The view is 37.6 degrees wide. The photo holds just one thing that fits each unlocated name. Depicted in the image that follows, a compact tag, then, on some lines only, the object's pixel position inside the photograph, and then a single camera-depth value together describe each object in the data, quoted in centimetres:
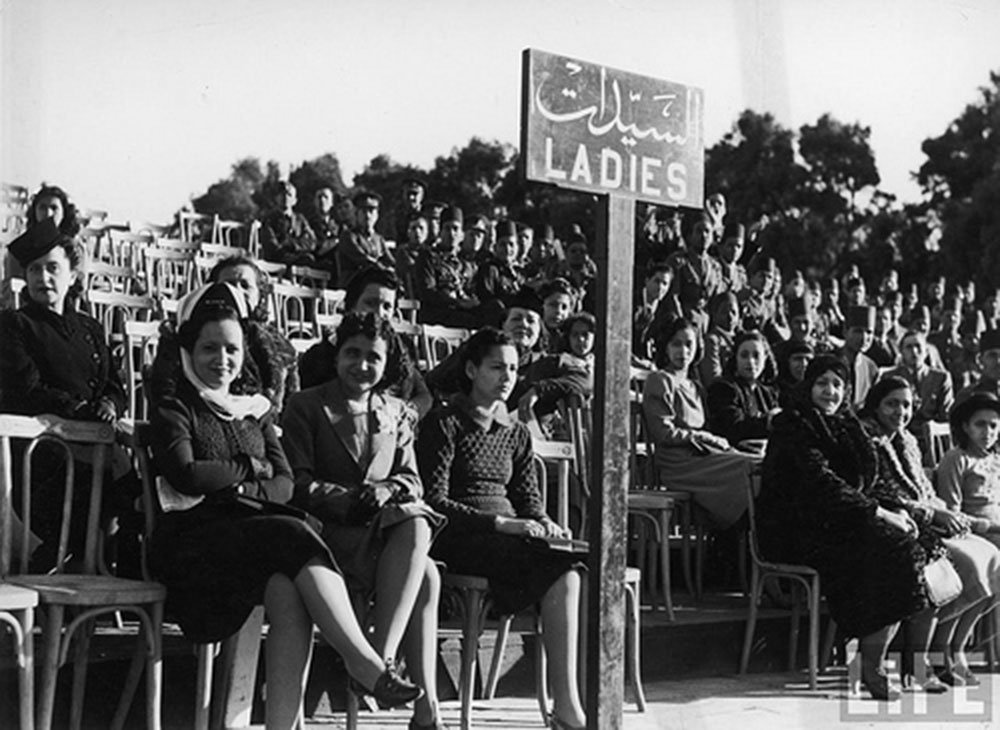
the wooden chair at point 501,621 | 429
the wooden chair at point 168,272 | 790
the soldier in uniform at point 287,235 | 1016
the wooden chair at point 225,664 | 374
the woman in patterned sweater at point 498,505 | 423
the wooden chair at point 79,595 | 353
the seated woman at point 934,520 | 581
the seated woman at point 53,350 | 457
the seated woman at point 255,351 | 397
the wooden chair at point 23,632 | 334
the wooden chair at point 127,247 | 904
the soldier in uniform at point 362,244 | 983
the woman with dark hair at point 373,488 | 394
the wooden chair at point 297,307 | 740
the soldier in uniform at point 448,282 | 920
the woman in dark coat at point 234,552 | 364
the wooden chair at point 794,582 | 560
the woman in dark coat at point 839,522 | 543
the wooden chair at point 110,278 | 732
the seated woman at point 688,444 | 618
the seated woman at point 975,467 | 633
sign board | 300
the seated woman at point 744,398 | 676
